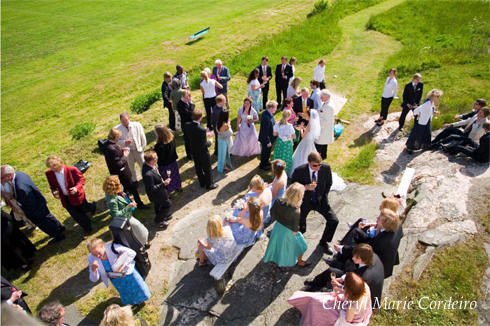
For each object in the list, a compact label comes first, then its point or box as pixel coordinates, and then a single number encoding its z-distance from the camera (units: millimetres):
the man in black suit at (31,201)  6301
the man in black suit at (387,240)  4633
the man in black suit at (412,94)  9672
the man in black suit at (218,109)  8188
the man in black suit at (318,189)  5957
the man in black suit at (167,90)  10118
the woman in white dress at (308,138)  7738
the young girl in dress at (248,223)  5395
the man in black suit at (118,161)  6863
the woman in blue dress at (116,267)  4801
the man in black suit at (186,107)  8625
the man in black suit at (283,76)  11680
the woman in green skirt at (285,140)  7762
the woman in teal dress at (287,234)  5234
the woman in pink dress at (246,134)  8766
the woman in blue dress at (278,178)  6336
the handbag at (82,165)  9454
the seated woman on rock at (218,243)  5258
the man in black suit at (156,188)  6434
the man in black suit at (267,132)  8188
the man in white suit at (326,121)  8362
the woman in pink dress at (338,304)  3895
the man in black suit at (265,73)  11633
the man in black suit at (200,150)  7367
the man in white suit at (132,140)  7629
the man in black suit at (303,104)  8961
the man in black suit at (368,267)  4266
